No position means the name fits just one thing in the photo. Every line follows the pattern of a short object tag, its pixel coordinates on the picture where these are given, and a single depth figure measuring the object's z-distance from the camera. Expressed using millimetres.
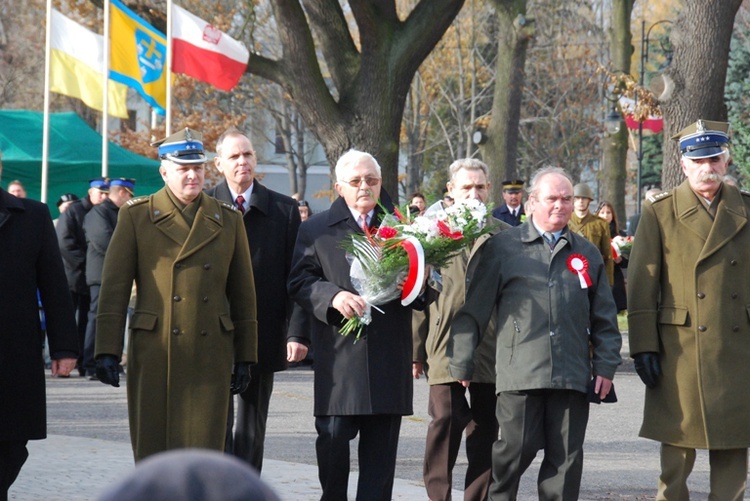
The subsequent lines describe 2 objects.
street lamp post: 31734
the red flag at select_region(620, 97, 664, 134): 32700
